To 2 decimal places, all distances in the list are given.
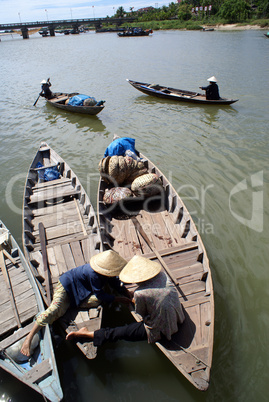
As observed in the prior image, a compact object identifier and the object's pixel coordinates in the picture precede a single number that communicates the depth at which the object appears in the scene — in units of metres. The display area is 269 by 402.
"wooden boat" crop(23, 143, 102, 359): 4.07
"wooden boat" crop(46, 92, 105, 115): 12.72
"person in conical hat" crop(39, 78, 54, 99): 14.95
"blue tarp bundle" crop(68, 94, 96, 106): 13.23
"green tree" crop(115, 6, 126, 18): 89.05
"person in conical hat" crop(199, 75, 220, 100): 13.17
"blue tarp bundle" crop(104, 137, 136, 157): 6.99
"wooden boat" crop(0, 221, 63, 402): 3.21
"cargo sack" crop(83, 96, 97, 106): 12.91
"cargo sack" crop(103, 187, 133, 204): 5.98
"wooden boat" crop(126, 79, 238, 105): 13.34
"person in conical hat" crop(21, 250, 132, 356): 3.69
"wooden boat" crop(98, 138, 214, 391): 3.38
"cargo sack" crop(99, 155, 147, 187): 6.37
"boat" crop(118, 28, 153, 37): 54.24
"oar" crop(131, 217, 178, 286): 4.41
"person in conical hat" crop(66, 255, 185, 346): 3.31
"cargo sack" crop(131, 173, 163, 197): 6.05
